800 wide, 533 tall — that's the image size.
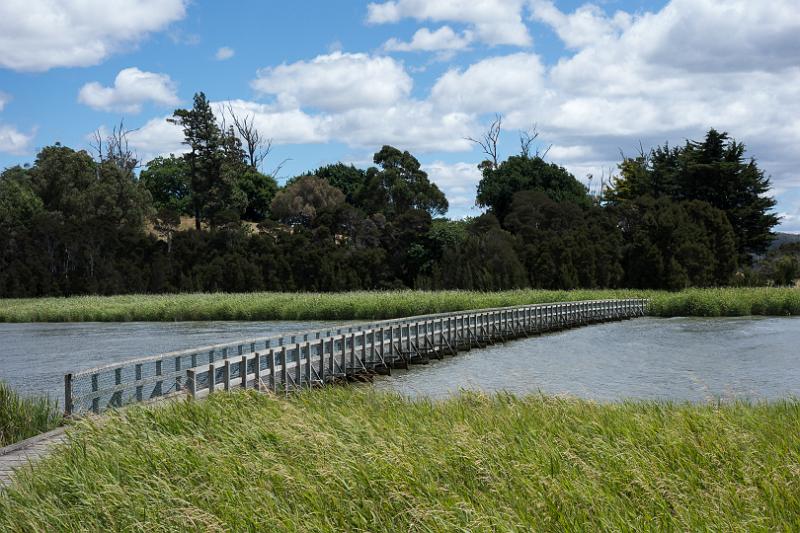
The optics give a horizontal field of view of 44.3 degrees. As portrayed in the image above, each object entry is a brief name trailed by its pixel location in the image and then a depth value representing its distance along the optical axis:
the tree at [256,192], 100.25
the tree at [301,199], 92.00
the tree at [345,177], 105.06
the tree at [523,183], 86.75
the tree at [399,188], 90.91
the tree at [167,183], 102.56
